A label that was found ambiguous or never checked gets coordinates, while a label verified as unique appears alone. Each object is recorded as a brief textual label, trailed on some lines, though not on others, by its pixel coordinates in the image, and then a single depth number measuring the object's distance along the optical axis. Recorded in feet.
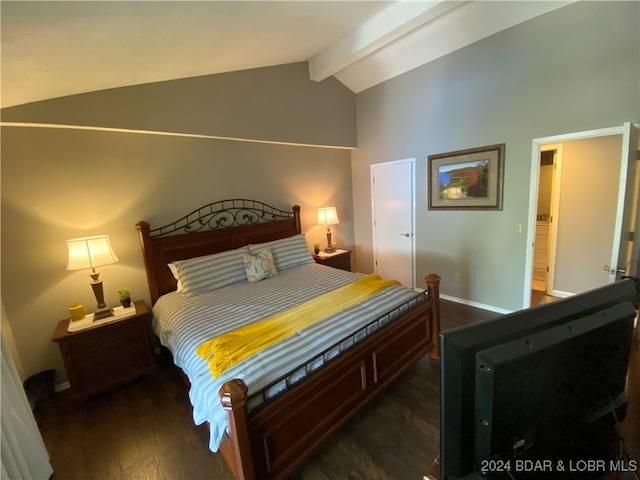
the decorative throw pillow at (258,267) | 9.68
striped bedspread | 4.90
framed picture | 10.46
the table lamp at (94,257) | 7.20
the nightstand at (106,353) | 7.13
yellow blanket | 5.31
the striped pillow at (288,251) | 10.74
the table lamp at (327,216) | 13.51
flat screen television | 2.06
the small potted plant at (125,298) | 8.36
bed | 4.65
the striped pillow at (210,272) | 8.78
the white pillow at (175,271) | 8.94
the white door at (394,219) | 13.32
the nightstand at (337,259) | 12.96
